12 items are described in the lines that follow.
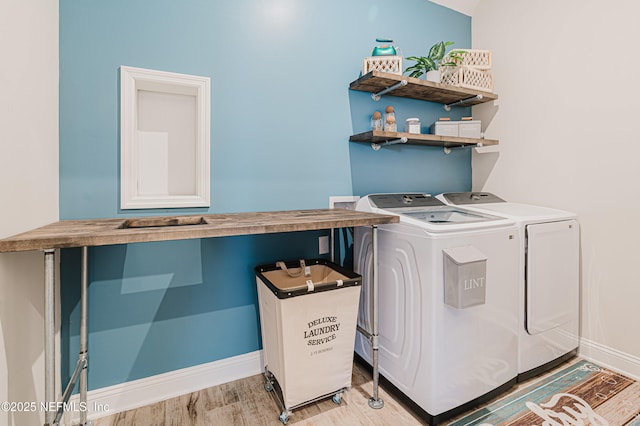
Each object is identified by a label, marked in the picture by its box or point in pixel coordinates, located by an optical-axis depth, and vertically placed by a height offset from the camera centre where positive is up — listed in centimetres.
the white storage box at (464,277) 134 -32
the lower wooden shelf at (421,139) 194 +52
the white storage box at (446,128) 233 +64
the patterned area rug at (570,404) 144 -103
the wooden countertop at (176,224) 93 -8
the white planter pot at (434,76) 216 +98
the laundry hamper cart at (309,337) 143 -66
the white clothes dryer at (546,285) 169 -47
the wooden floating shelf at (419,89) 193 +89
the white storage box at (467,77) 222 +102
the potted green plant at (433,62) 216 +110
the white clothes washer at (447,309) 139 -52
